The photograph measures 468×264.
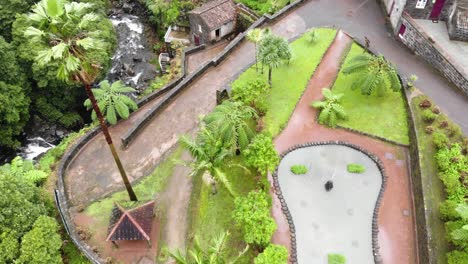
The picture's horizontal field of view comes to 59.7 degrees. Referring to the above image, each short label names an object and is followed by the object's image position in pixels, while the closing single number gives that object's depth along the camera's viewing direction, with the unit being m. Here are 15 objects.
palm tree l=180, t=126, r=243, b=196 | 24.39
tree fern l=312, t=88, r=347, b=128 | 29.98
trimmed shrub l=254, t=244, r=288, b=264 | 21.30
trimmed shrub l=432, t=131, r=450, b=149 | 27.19
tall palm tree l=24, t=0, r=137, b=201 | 18.06
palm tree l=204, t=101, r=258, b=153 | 25.17
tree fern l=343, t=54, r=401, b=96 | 30.45
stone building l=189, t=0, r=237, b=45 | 41.56
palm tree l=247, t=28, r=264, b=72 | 32.59
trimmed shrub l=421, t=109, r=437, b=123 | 29.09
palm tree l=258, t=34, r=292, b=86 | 30.69
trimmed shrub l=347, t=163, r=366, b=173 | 27.83
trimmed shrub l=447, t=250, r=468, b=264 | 21.81
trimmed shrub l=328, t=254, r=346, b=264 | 23.45
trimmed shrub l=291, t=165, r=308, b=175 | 27.66
